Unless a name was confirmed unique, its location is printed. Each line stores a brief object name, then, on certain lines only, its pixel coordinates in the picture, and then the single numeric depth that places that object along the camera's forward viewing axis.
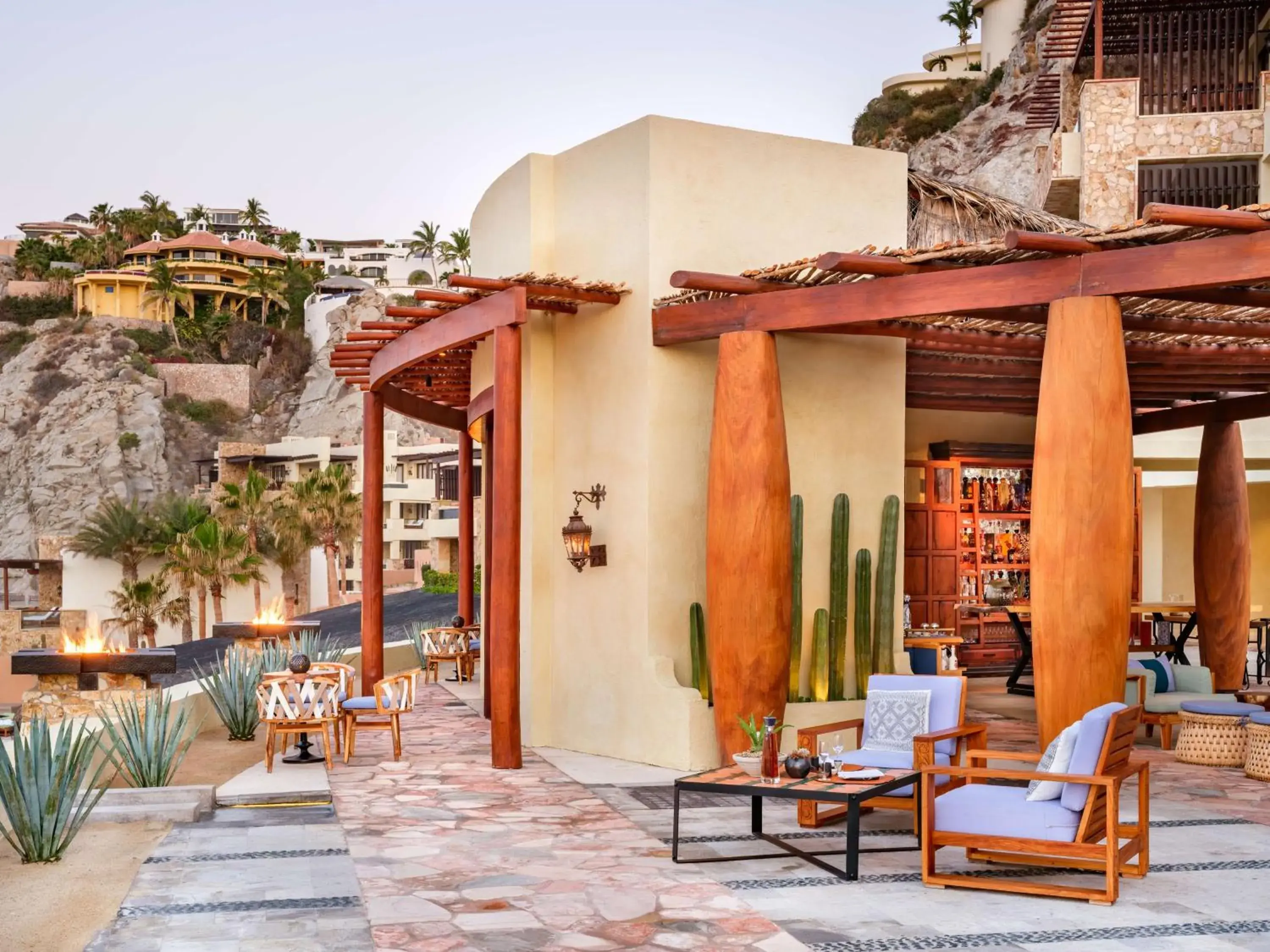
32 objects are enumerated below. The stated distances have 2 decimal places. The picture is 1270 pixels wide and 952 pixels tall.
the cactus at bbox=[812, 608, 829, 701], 10.64
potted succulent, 7.06
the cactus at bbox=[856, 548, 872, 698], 10.91
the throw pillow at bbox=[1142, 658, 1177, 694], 11.65
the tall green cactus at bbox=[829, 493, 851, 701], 10.77
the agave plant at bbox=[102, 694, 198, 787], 8.77
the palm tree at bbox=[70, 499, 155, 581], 49.59
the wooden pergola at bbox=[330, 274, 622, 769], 10.04
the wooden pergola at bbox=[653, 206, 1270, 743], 8.09
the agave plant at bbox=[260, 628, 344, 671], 12.70
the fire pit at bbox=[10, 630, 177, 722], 10.86
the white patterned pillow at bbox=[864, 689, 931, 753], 8.05
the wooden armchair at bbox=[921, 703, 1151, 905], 6.12
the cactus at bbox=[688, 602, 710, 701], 10.39
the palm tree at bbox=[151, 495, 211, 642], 44.00
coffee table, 6.54
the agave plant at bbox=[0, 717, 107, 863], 6.99
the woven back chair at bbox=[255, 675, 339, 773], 9.96
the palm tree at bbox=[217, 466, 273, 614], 46.94
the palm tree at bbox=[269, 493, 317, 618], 45.72
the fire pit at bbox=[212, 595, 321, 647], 14.56
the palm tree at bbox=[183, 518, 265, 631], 43.22
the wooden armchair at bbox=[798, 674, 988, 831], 7.48
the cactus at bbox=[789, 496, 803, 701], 10.43
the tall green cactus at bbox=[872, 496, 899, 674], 11.02
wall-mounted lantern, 10.74
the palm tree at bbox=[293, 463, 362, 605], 45.16
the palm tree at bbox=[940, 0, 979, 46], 58.22
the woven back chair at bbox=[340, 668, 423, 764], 10.31
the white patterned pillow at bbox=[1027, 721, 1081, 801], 6.41
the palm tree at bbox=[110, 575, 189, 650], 43.94
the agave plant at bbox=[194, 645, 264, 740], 11.99
